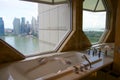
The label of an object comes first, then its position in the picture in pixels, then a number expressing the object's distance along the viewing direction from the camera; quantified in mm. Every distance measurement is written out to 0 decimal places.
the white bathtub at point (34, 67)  1059
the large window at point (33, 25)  1401
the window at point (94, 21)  1975
